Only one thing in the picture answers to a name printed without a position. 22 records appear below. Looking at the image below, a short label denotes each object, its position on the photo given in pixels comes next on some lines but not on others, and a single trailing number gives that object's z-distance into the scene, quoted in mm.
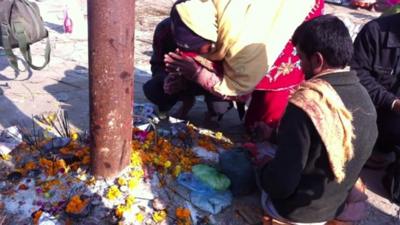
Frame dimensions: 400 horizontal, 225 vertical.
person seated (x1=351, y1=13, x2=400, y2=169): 3197
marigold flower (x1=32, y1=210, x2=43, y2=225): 2438
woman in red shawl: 3439
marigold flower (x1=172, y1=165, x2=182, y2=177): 2820
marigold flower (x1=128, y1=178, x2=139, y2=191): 2637
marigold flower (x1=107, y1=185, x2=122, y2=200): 2563
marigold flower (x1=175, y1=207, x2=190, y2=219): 2549
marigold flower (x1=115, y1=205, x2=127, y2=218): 2471
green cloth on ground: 2750
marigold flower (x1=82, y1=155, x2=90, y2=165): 2781
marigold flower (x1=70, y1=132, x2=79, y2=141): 3112
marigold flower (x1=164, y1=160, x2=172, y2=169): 2842
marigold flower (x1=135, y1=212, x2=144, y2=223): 2489
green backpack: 4188
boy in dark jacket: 1969
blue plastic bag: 2672
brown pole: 2264
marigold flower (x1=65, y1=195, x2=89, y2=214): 2469
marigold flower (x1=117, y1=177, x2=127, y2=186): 2638
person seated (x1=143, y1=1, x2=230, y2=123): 3109
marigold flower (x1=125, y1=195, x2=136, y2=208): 2532
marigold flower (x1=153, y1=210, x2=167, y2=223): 2525
